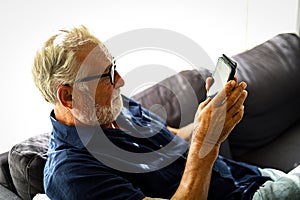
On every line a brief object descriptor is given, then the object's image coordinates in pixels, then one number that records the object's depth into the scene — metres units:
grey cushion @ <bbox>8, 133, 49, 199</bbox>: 1.28
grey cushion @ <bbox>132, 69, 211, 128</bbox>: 1.67
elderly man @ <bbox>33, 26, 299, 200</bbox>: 1.14
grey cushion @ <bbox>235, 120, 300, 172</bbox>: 1.70
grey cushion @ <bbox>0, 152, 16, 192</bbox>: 1.37
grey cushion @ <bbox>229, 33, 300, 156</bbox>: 1.80
